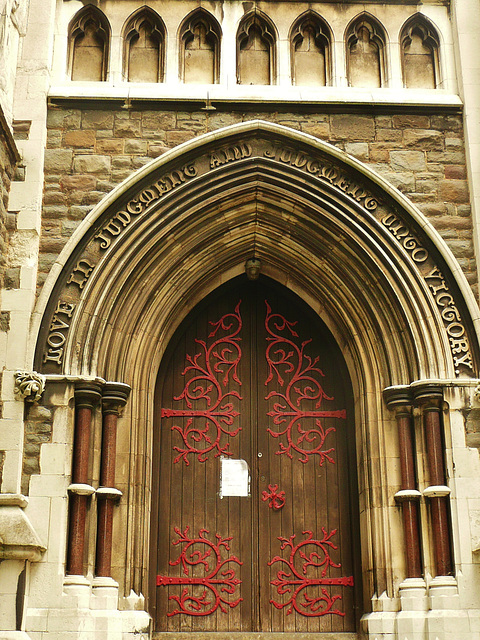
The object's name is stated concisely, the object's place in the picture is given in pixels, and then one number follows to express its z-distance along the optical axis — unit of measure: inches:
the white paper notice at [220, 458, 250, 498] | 328.5
